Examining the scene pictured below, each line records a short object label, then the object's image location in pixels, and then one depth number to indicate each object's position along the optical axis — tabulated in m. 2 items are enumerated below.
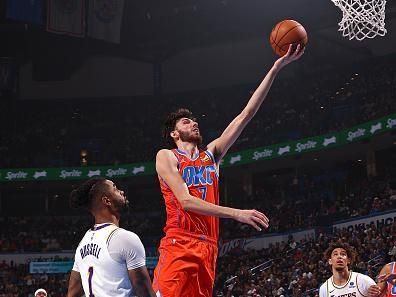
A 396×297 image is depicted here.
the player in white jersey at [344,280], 7.64
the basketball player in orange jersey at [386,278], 7.65
